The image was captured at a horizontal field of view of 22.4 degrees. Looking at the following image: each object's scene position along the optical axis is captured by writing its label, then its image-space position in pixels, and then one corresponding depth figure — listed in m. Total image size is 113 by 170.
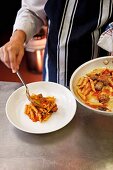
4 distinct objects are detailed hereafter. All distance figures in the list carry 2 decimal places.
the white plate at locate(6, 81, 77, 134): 0.92
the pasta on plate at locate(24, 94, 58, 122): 0.95
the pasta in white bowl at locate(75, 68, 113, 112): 0.93
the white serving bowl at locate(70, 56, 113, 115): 1.04
